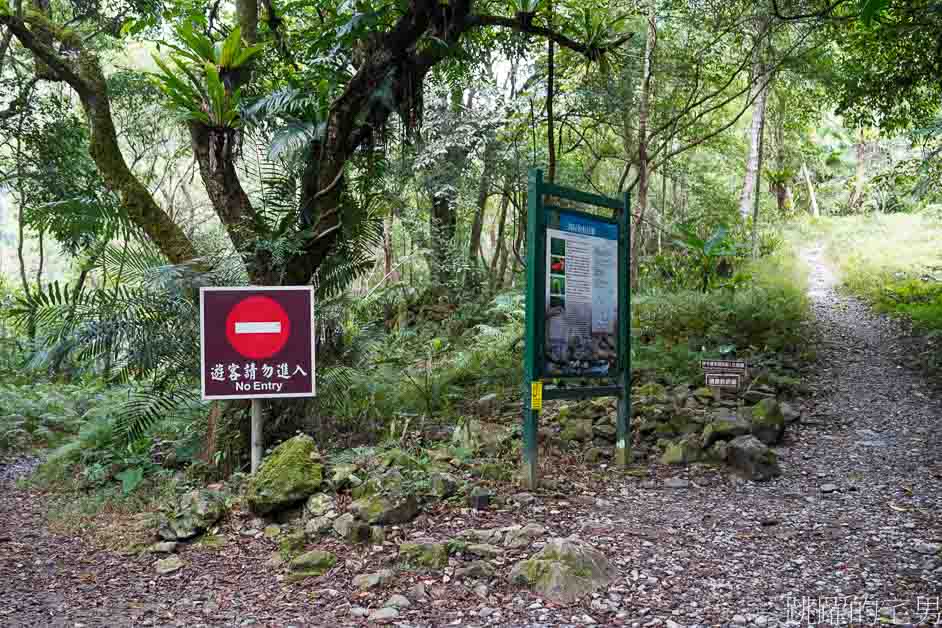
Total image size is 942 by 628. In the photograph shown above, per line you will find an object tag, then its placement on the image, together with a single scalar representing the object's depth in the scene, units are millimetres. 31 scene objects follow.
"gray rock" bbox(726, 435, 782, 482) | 5535
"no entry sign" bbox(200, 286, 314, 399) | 5266
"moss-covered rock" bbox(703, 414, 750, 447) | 5969
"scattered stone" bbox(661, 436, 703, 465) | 5879
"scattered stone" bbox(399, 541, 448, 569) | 3918
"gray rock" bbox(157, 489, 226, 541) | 4676
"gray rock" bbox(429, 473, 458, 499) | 4891
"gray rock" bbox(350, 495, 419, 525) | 4457
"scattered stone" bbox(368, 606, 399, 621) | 3398
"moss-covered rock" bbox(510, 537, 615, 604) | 3568
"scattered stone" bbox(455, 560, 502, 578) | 3791
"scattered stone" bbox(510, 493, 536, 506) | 4884
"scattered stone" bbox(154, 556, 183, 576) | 4238
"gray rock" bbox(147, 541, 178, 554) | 4508
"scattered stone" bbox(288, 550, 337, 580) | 3992
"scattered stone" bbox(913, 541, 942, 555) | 3947
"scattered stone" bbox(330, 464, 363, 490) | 5035
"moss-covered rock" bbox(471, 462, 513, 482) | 5297
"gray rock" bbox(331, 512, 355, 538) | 4344
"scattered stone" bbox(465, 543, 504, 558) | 3996
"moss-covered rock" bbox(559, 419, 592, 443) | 6344
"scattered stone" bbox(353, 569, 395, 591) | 3742
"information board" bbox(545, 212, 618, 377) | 5238
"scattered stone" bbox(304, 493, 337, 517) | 4715
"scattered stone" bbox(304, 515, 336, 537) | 4430
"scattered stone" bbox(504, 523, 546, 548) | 4148
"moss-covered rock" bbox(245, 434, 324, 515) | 4793
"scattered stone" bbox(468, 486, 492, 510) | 4797
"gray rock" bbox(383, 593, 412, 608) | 3523
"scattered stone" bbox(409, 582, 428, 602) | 3599
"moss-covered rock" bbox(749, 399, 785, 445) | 6363
